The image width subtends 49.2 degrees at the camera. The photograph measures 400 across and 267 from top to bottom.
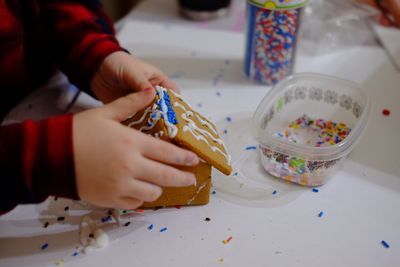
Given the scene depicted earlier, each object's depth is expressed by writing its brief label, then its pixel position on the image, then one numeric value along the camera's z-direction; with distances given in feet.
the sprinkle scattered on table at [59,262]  1.69
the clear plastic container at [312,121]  1.96
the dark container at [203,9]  3.31
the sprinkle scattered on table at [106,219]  1.86
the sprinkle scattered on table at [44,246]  1.76
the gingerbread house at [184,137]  1.76
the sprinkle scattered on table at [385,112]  2.43
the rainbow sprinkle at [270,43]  2.44
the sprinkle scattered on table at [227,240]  1.76
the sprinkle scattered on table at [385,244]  1.75
